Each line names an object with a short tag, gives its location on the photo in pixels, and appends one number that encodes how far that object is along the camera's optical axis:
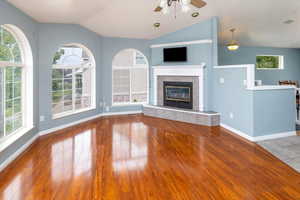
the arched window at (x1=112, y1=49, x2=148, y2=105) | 7.01
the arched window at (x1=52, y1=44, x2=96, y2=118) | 5.23
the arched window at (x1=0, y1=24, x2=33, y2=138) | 3.37
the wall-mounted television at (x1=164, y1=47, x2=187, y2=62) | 6.16
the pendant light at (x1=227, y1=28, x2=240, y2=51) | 6.79
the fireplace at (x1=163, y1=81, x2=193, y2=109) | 6.23
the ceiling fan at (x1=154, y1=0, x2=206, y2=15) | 2.73
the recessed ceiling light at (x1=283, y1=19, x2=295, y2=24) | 6.14
